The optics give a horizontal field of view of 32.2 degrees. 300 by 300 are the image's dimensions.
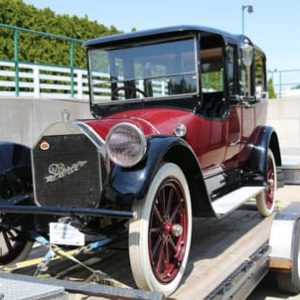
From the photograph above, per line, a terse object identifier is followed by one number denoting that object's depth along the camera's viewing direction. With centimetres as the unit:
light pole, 2497
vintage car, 322
